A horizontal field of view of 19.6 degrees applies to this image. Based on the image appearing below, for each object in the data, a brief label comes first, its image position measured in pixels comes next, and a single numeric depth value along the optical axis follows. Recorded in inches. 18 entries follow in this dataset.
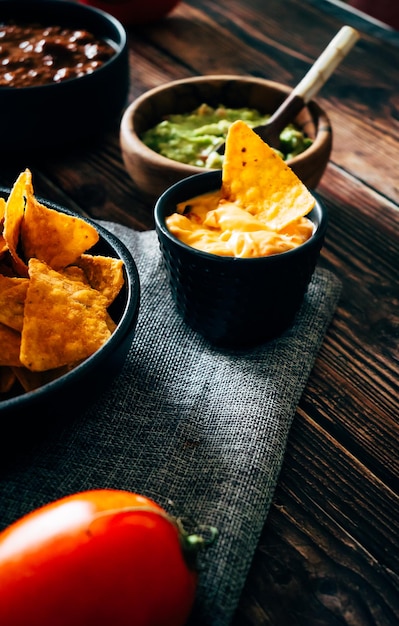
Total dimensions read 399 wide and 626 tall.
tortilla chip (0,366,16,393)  20.2
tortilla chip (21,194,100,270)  21.4
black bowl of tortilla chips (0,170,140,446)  19.6
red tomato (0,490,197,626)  17.0
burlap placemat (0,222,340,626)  19.7
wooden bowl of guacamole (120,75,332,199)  25.5
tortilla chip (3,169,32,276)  21.1
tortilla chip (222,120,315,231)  22.5
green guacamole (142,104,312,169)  26.1
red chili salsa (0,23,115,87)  27.8
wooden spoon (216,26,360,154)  26.4
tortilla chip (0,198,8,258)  21.2
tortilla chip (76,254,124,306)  21.4
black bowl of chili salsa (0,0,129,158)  27.2
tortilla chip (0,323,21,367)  20.1
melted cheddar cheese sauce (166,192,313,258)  21.8
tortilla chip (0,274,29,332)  20.4
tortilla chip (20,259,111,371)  19.7
